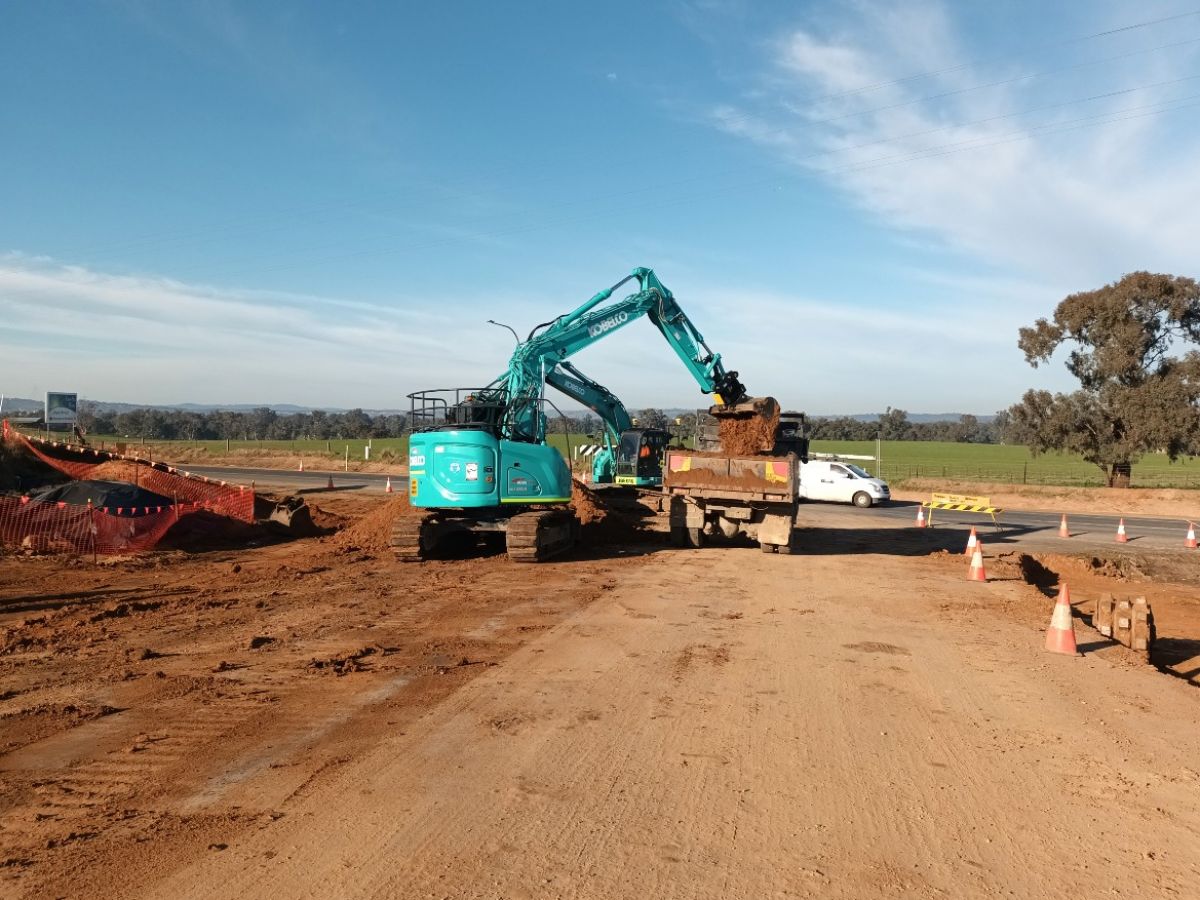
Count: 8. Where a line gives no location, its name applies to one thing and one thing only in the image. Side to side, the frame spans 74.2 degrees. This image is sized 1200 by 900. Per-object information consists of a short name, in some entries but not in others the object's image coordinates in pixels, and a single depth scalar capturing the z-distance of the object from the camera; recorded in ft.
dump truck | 49.52
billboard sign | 135.54
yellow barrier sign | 69.93
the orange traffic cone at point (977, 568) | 44.27
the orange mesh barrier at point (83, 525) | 47.39
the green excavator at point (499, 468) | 45.34
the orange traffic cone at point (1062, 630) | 28.35
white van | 99.81
